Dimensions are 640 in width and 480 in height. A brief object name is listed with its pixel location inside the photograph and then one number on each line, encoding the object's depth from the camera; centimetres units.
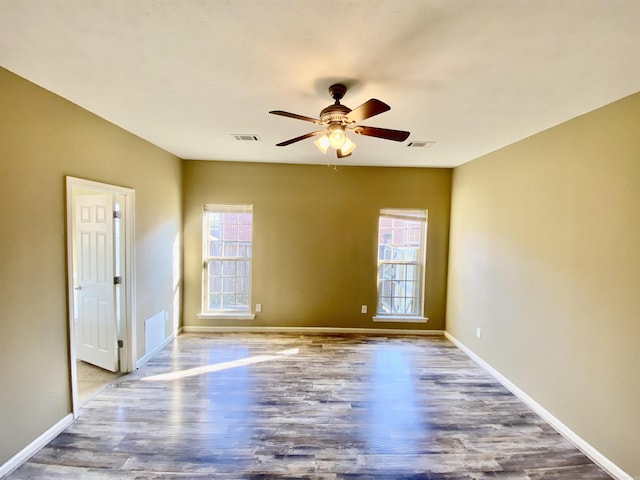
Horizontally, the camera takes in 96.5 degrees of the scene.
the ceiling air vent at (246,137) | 304
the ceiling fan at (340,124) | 176
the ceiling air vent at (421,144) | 321
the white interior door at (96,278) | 307
